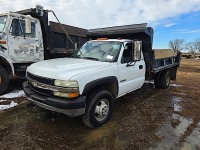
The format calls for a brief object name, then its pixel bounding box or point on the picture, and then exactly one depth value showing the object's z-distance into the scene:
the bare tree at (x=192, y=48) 62.84
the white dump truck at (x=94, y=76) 2.61
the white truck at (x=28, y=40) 4.70
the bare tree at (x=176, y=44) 63.69
